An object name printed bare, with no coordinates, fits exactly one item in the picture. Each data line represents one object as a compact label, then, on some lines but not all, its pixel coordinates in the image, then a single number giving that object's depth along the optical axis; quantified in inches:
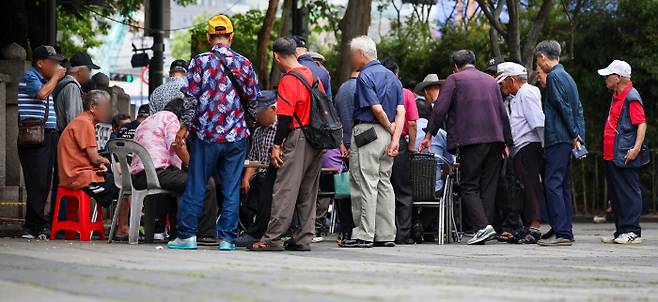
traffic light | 2172.2
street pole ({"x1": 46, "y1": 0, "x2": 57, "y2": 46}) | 957.2
